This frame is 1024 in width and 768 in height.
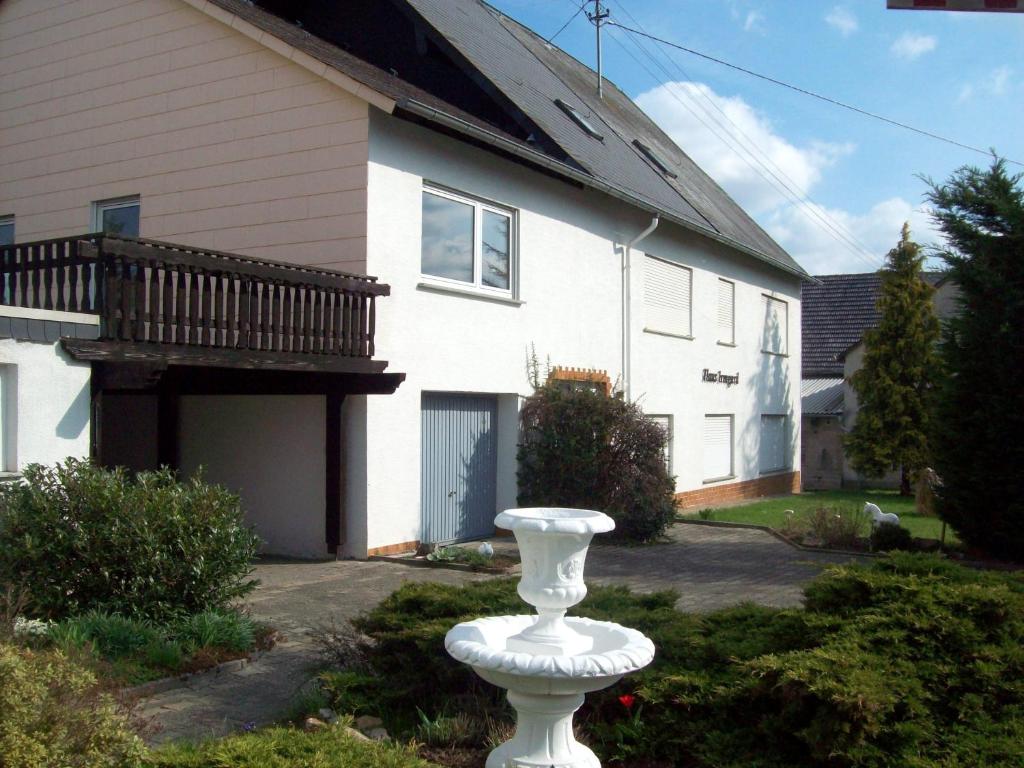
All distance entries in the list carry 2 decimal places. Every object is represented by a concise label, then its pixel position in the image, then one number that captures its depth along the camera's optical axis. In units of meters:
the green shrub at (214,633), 6.84
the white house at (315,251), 9.55
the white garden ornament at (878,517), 12.98
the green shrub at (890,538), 12.62
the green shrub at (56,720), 3.69
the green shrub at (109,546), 6.93
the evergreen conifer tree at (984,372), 11.91
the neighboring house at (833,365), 28.38
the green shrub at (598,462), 13.76
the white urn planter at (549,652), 3.91
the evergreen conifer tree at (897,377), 24.27
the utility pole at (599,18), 22.91
